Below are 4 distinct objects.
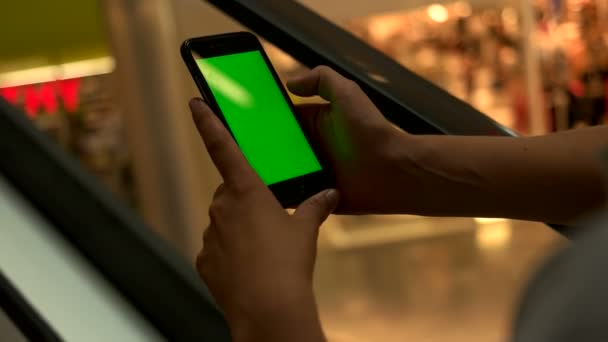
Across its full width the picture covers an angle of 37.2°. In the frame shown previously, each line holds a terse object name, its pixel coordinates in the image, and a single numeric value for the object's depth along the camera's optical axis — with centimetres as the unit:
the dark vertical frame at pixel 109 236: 120
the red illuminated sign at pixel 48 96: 445
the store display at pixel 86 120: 441
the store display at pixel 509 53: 411
